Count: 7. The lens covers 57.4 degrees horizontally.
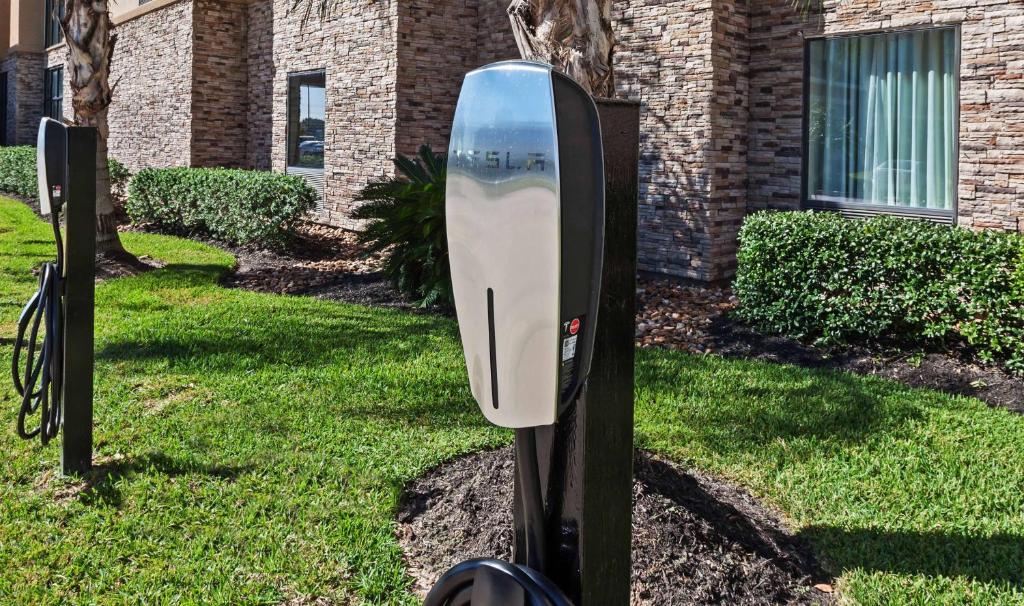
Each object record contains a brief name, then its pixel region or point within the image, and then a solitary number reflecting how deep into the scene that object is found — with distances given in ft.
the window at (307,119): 48.93
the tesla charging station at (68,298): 13.85
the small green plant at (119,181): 58.85
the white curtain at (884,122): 28.63
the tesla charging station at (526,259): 5.18
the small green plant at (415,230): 28.68
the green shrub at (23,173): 59.98
